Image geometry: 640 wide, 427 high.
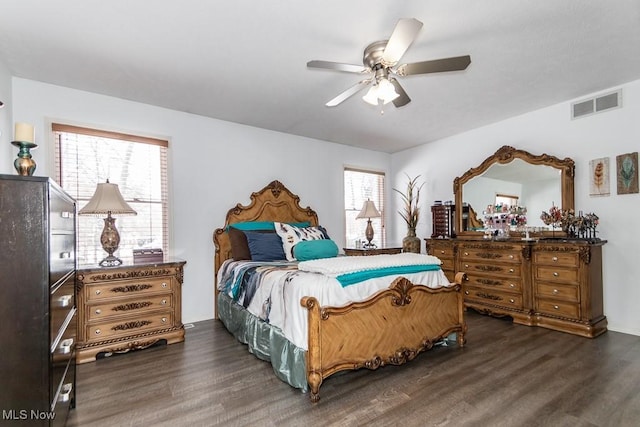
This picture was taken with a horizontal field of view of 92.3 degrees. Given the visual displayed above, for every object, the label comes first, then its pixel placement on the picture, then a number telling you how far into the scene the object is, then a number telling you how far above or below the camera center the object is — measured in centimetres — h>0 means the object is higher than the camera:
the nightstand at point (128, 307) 264 -80
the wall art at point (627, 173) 314 +42
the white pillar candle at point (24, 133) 150 +44
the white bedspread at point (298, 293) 212 -57
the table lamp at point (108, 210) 282 +9
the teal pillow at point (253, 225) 393 -9
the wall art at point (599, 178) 333 +40
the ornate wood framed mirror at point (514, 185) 367 +39
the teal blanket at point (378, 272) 222 -45
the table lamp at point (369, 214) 482 +4
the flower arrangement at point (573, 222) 334 -9
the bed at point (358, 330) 202 -88
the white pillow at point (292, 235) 368 -22
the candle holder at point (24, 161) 148 +29
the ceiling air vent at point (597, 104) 324 +120
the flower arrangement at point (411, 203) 519 +23
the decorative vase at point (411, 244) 495 -45
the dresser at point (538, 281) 312 -76
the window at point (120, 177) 314 +47
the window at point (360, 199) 536 +32
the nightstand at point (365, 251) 446 -51
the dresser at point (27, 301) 116 -31
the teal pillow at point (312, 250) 326 -35
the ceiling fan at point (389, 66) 185 +104
